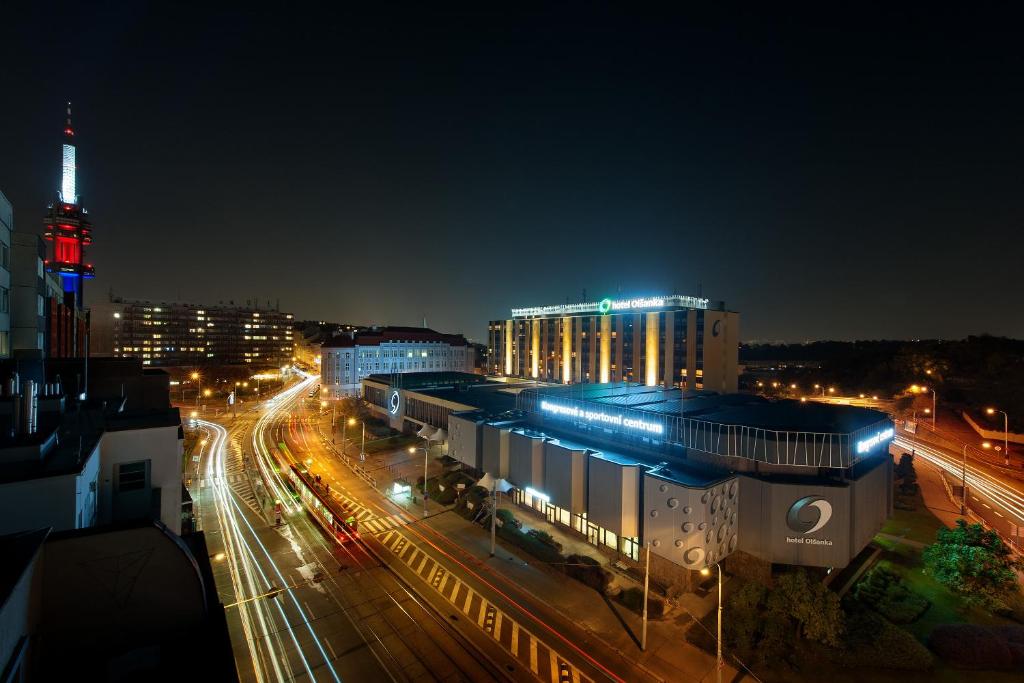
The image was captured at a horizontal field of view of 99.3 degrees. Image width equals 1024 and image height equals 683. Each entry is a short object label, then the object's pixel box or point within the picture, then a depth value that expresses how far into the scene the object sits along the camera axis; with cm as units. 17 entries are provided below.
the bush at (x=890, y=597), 2752
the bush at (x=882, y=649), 2294
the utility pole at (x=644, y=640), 2456
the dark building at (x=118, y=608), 1125
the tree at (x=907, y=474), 4866
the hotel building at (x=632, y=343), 9225
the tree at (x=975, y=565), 2747
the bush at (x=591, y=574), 3053
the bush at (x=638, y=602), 2783
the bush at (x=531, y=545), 3388
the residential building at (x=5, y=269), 3725
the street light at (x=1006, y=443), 5764
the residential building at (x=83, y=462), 1584
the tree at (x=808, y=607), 2389
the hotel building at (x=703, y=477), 3005
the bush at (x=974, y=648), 2289
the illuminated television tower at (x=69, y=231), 10588
